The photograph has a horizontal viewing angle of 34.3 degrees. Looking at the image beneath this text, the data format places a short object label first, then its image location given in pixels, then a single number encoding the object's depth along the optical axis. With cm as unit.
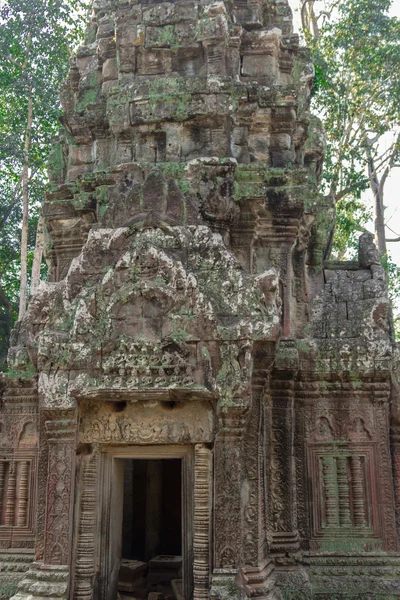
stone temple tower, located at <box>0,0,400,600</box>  578
